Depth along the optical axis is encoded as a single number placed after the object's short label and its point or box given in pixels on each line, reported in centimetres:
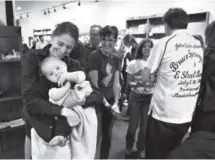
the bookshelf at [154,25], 460
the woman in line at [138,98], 231
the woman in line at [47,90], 98
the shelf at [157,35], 546
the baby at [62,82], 96
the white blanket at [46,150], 103
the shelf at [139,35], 589
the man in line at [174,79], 151
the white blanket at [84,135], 106
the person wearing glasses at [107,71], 186
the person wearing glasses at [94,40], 257
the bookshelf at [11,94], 238
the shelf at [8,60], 227
